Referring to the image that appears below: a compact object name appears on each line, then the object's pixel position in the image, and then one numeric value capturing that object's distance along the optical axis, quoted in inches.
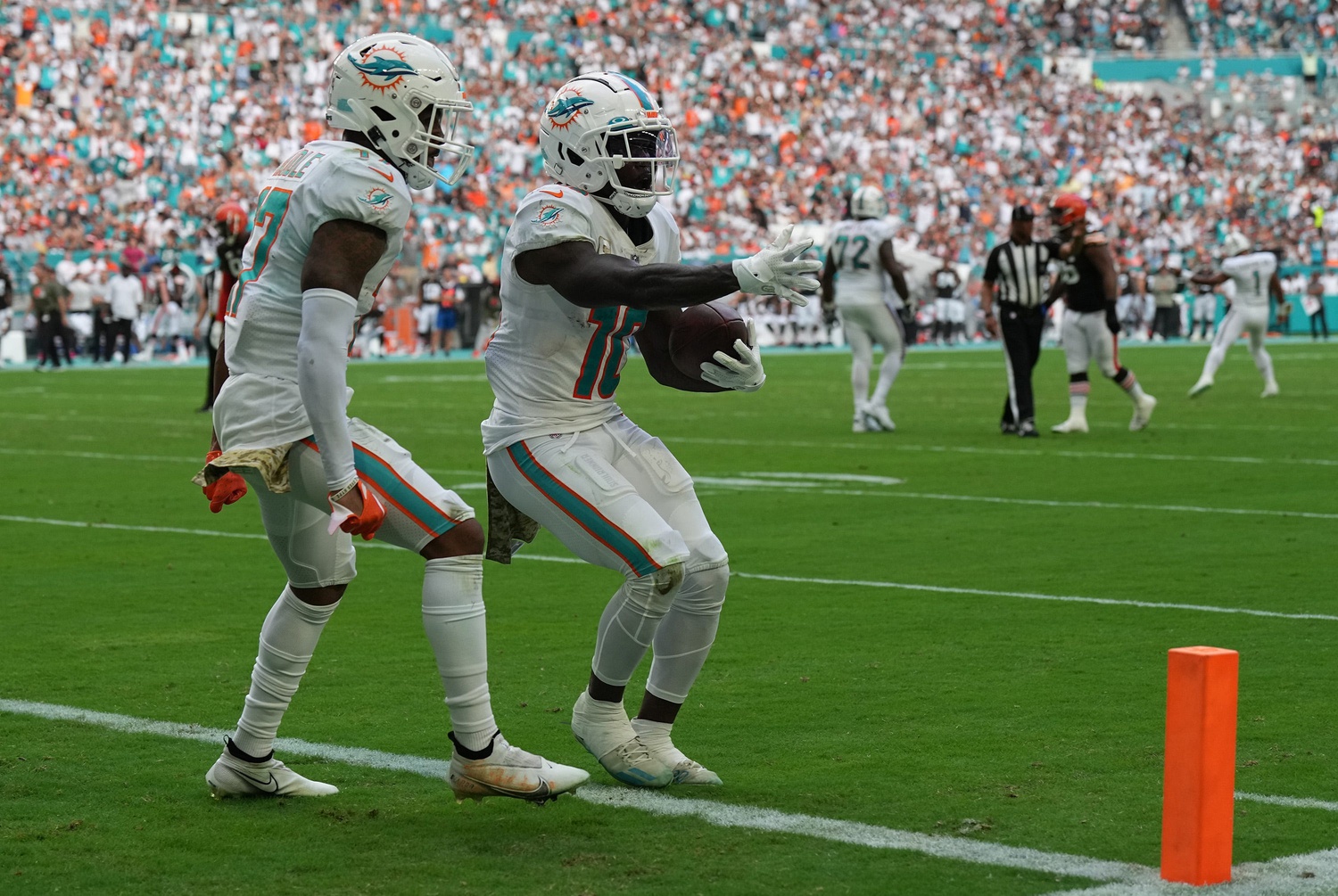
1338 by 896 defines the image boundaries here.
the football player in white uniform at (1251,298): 764.6
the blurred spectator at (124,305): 1167.6
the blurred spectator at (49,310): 1096.2
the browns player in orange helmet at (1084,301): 589.6
